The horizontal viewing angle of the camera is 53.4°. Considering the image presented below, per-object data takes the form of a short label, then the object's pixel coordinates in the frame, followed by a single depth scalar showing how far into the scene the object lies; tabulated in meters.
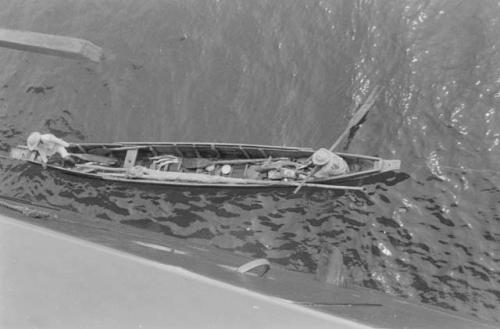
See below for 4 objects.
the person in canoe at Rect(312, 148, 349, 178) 13.12
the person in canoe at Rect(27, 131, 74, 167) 15.44
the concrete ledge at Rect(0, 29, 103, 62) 14.81
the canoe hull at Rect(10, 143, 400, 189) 13.87
